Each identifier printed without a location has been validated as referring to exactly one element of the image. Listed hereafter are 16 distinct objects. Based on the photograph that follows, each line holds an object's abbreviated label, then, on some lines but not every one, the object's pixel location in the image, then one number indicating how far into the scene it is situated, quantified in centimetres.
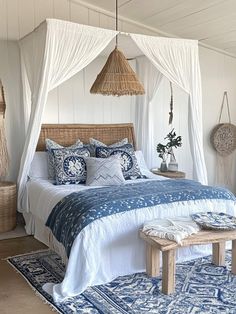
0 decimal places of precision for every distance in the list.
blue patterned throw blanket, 236
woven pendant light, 304
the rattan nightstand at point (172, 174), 394
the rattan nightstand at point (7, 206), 341
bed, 228
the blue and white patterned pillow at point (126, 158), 348
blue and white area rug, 209
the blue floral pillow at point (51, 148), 349
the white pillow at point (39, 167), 350
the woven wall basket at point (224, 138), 482
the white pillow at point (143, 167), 364
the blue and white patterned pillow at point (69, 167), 328
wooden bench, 222
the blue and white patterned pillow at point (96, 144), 370
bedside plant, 417
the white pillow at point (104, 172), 320
